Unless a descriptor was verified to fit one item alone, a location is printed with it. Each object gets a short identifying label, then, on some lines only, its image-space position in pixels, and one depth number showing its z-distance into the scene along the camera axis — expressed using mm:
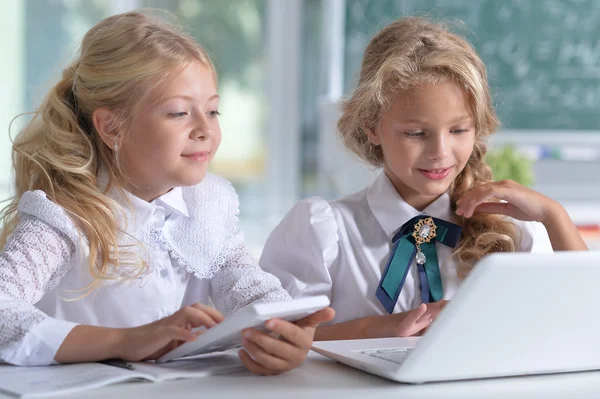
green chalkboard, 3679
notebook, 1133
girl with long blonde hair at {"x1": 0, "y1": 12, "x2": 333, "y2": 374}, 1417
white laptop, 1096
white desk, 1131
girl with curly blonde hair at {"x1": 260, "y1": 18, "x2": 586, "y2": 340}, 1562
